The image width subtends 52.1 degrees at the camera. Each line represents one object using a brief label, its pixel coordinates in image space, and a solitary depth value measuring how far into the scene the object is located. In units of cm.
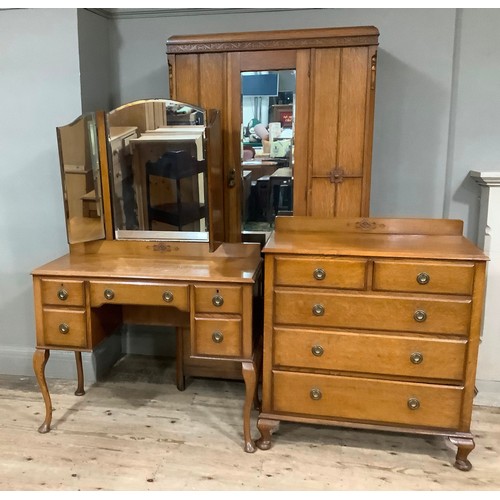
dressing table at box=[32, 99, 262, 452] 218
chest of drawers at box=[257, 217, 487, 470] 203
